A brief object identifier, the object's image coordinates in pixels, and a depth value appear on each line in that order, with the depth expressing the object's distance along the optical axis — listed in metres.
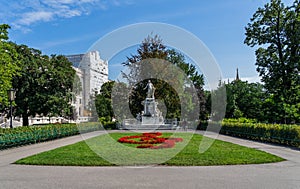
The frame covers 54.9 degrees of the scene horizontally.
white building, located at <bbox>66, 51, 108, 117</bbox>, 65.62
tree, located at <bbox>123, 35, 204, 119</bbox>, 41.94
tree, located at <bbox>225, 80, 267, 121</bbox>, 49.50
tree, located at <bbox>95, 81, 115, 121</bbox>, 50.47
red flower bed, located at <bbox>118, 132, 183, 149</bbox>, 15.62
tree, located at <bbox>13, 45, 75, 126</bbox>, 34.69
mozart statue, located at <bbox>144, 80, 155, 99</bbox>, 37.47
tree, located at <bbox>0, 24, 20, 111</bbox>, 23.64
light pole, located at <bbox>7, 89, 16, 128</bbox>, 19.68
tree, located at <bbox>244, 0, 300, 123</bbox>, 29.17
